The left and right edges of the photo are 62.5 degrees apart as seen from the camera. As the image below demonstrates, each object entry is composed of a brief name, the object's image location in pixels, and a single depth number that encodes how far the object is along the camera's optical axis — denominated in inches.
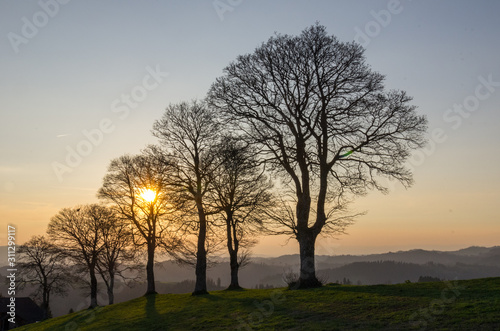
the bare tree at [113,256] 1894.7
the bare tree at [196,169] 1228.5
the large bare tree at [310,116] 905.5
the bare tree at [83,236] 1902.1
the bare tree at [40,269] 2247.8
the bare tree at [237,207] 1349.7
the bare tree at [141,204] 1521.9
